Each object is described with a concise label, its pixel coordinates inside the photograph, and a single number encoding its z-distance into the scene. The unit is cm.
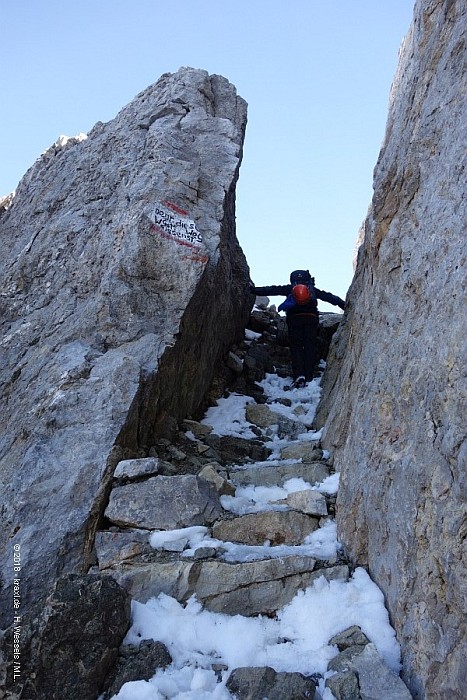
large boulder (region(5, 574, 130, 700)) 446
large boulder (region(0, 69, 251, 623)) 679
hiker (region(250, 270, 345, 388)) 1180
